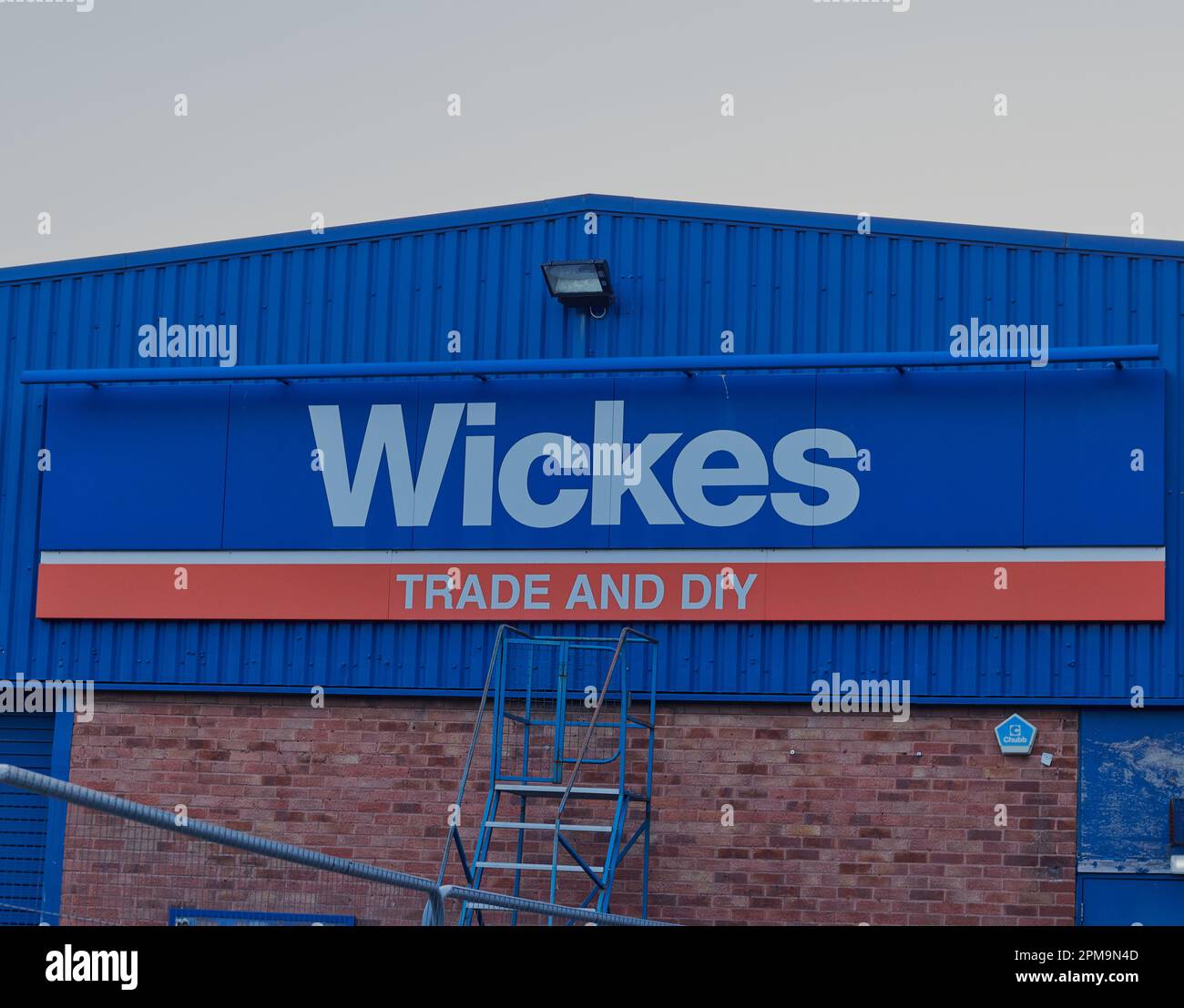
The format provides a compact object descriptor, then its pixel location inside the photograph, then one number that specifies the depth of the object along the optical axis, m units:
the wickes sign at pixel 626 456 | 13.47
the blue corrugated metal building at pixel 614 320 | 13.52
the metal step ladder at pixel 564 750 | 13.55
